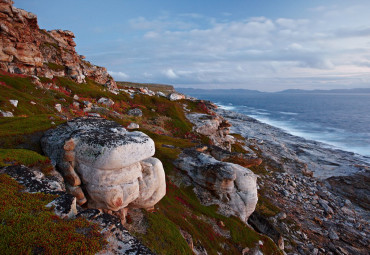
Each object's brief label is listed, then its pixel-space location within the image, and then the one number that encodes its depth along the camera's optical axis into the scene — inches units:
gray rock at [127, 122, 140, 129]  1425.0
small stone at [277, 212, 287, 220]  1238.1
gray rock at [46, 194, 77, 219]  389.6
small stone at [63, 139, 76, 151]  584.4
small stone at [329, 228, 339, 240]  1161.3
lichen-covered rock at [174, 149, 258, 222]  979.3
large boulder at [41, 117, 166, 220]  575.2
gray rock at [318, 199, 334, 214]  1405.8
